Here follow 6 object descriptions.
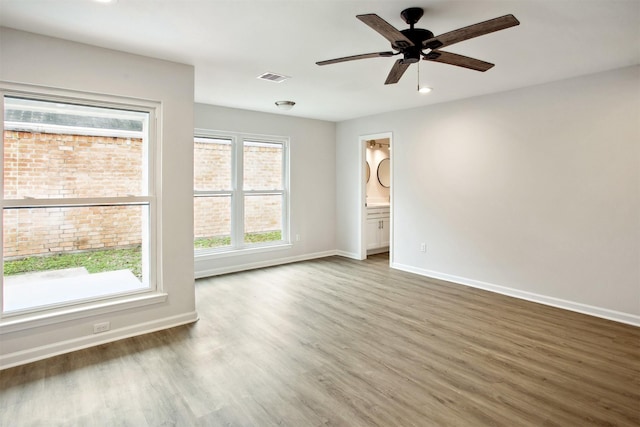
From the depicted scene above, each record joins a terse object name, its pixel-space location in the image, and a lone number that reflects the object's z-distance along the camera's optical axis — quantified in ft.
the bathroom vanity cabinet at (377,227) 22.07
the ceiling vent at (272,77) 12.54
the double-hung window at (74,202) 9.26
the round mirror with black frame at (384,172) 24.86
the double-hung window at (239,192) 17.56
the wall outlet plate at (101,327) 10.02
